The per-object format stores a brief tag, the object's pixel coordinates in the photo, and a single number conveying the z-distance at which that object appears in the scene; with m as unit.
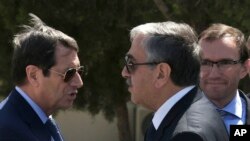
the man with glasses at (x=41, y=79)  6.11
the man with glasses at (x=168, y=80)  4.89
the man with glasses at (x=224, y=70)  7.20
